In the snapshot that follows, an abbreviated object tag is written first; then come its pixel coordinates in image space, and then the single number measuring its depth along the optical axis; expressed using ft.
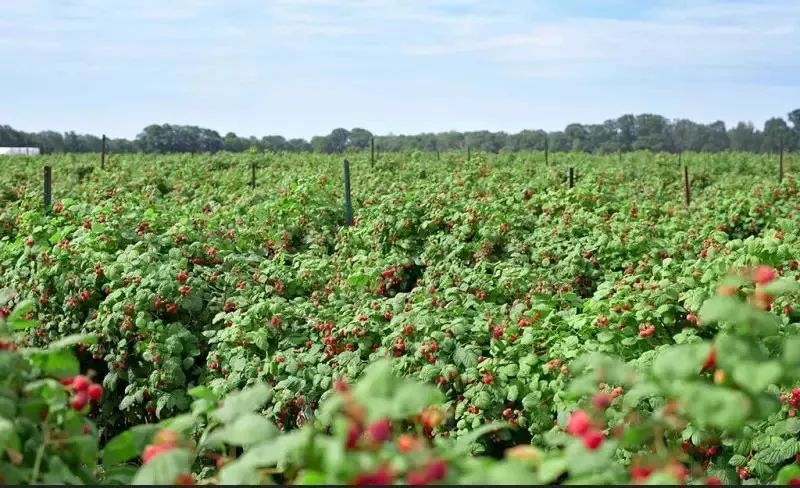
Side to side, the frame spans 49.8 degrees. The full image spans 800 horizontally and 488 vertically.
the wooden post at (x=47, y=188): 37.33
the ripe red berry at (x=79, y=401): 6.50
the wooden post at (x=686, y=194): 47.93
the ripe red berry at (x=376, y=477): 4.40
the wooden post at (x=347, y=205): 37.70
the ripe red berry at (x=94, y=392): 6.68
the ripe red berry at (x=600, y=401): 5.04
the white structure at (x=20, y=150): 131.93
